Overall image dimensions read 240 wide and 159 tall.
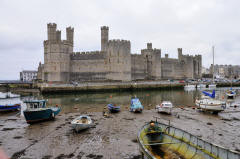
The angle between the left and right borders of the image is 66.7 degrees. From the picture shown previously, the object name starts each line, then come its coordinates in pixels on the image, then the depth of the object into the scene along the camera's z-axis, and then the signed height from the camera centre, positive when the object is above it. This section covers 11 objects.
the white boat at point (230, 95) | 28.61 -2.60
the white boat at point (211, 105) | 16.31 -2.40
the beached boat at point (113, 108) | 17.28 -2.85
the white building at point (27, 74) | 102.19 +2.57
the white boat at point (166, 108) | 16.73 -2.71
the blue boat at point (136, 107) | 17.20 -2.70
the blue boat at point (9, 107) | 18.58 -2.96
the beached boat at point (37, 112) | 13.32 -2.53
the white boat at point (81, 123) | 11.20 -2.83
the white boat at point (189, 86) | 47.04 -2.01
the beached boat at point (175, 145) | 6.00 -2.52
